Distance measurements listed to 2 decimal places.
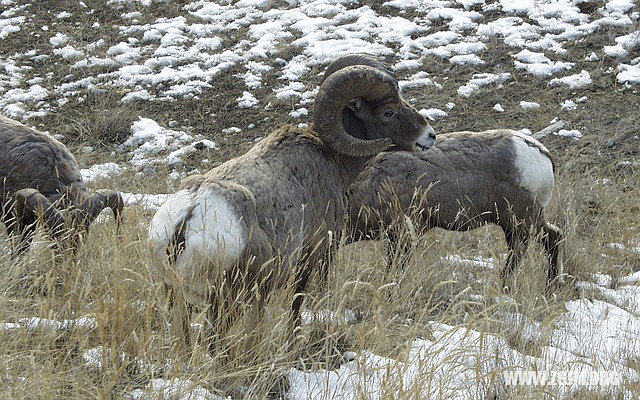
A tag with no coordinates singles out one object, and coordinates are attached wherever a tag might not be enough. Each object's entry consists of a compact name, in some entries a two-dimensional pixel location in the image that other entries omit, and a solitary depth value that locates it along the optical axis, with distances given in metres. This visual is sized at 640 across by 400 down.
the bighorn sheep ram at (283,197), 7.52
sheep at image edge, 9.98
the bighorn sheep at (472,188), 12.35
